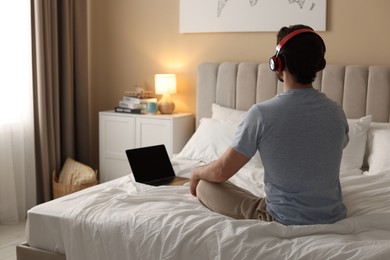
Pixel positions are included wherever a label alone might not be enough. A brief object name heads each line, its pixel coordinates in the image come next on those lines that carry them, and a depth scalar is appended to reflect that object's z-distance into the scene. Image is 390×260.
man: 1.95
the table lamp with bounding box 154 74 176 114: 4.42
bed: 1.91
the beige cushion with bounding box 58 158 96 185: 4.25
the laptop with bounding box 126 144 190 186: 3.03
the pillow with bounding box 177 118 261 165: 3.69
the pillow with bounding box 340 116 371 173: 3.35
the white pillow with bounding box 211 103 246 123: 4.00
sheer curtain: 3.94
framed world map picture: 3.96
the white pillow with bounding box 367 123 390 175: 3.15
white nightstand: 4.32
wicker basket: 4.20
